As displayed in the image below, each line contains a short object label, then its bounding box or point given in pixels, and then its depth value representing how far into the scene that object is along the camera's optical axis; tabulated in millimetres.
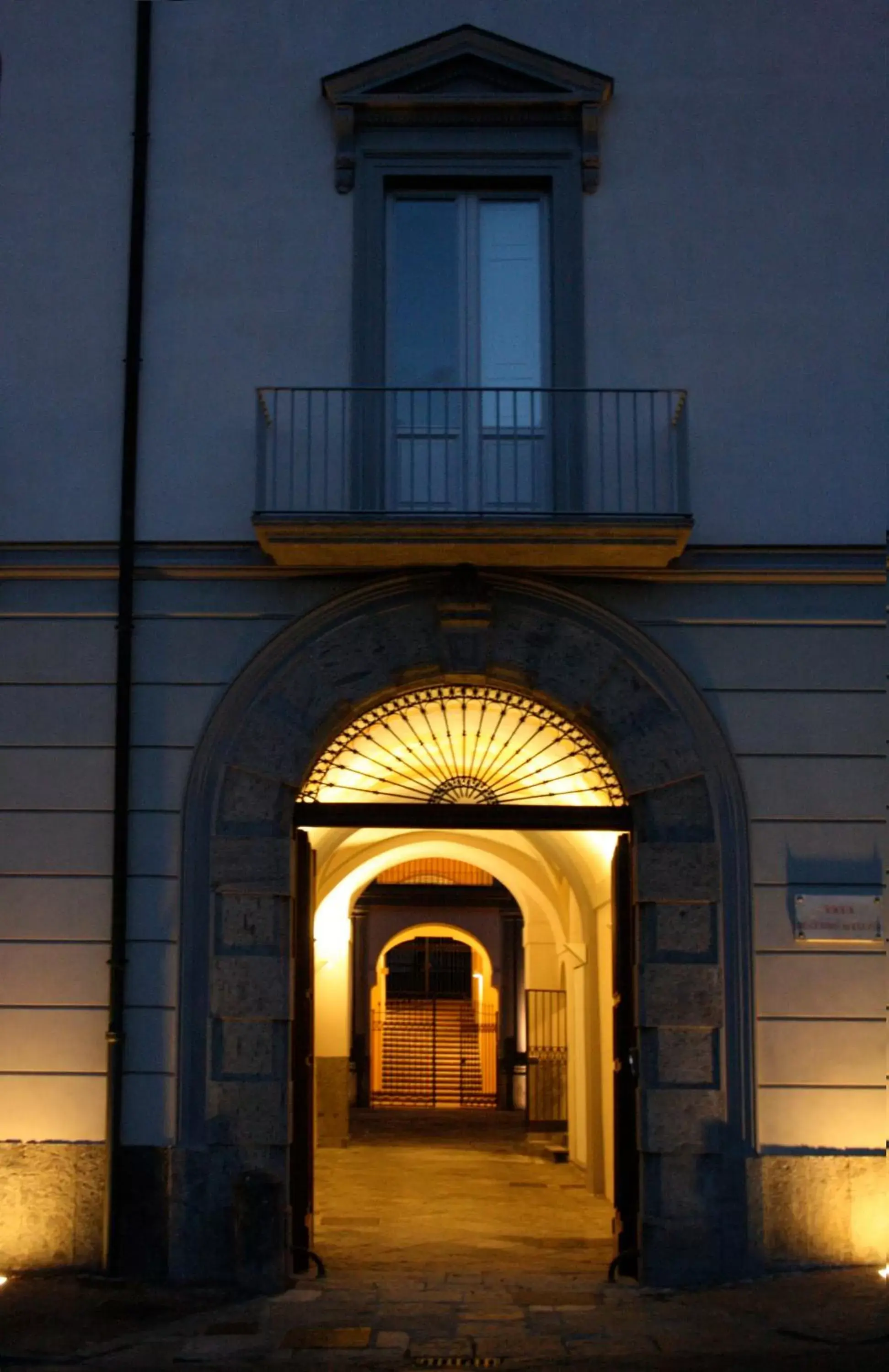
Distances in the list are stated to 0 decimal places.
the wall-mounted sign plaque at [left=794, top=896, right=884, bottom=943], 9312
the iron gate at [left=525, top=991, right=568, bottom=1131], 18984
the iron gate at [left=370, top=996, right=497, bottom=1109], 28031
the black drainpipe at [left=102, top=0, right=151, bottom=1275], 9000
